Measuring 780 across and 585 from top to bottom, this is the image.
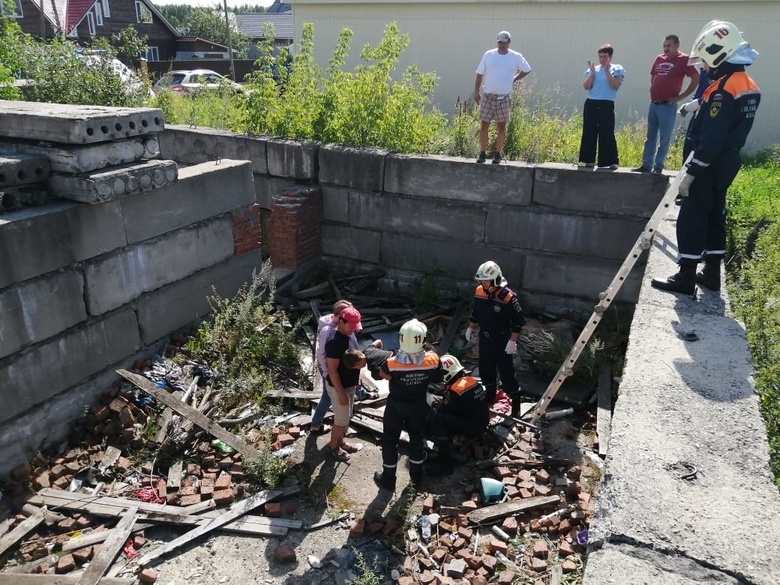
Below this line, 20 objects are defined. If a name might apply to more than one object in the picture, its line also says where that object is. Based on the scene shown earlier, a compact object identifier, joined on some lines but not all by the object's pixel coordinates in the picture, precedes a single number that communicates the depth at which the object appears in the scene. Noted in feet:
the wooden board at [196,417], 17.38
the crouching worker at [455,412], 17.87
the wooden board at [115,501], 15.64
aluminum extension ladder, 16.31
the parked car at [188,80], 39.26
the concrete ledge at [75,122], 16.49
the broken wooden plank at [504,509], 15.61
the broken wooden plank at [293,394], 20.17
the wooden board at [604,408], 18.56
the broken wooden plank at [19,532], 14.47
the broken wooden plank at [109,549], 13.60
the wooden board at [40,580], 13.26
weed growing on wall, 20.74
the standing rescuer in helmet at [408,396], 16.01
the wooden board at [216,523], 14.43
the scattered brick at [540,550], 14.47
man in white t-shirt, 26.30
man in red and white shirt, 24.82
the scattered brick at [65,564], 13.93
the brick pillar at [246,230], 23.86
